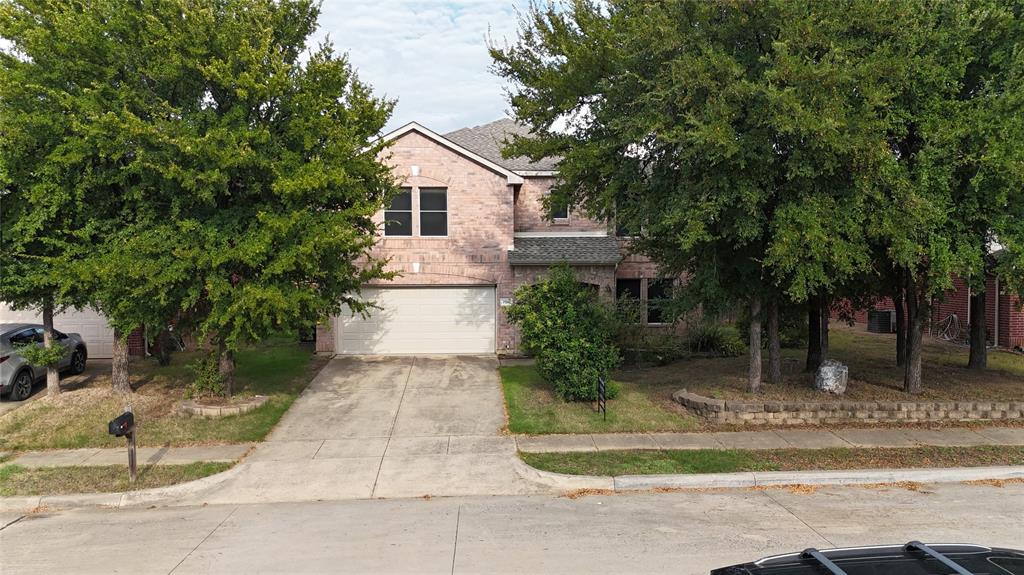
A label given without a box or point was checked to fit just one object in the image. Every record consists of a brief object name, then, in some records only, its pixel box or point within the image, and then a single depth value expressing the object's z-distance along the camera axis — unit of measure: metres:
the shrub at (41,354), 12.55
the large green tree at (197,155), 10.41
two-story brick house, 18.38
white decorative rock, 12.24
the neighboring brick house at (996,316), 19.03
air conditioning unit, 23.64
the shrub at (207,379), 12.48
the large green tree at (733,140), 9.20
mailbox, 8.70
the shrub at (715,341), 18.30
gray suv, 13.42
